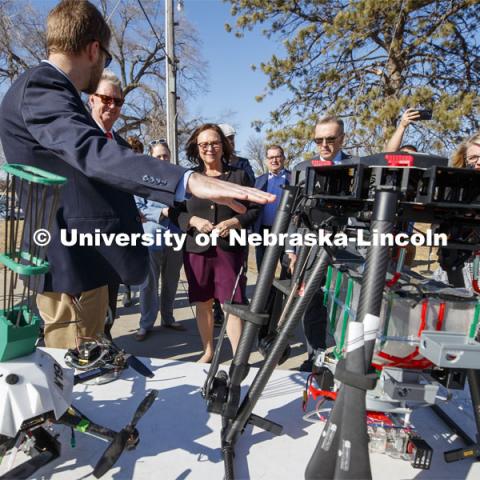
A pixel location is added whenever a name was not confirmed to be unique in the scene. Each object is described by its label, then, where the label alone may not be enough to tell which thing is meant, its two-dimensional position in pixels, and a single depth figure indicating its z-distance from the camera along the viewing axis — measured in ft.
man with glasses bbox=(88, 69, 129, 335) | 6.09
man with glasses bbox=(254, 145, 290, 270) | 12.06
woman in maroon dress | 7.55
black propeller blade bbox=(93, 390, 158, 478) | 3.24
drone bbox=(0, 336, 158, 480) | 2.96
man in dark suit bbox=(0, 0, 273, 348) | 2.47
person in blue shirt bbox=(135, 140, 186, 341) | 10.80
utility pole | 25.70
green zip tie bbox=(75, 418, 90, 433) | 3.28
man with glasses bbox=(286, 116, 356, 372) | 7.84
